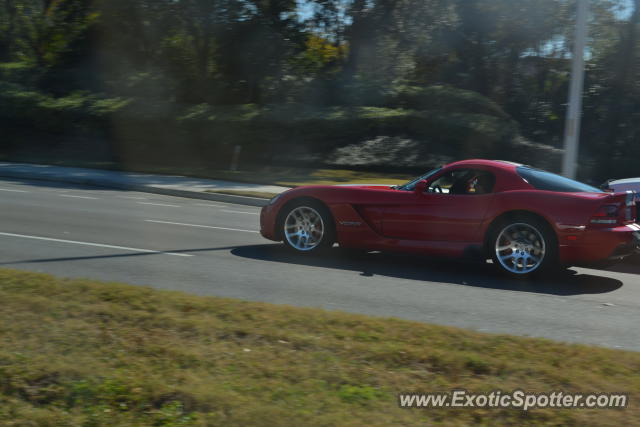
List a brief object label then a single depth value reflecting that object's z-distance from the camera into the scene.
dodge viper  7.58
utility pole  13.58
